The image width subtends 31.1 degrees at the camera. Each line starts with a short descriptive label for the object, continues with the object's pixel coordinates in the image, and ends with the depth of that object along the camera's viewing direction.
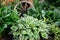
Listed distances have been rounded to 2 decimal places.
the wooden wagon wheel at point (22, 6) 3.23
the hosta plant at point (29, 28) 2.41
